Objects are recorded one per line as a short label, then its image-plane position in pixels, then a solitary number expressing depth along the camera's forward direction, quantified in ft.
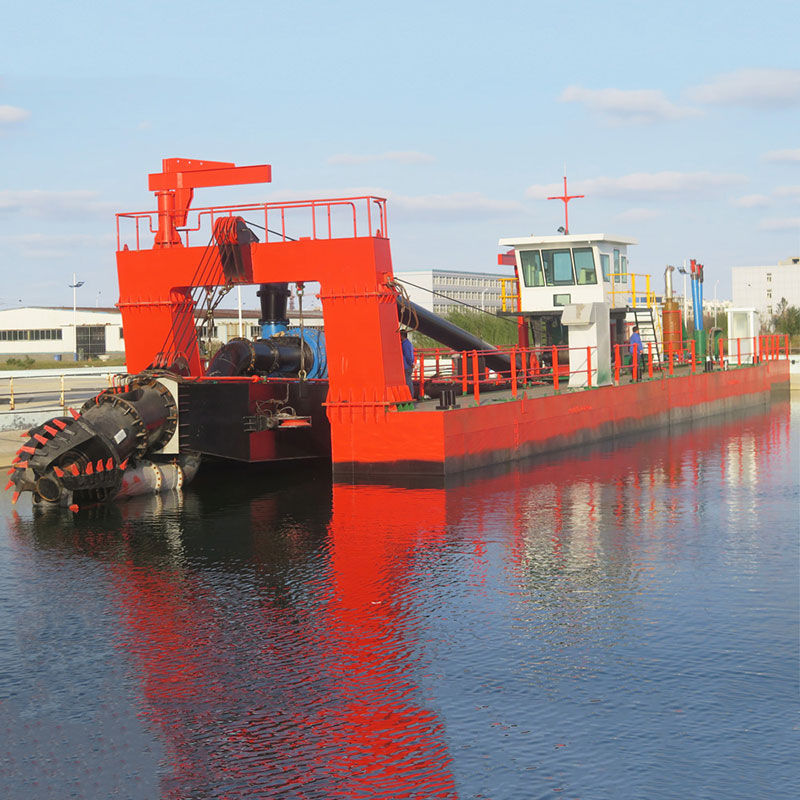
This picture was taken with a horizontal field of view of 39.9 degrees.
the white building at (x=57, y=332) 318.86
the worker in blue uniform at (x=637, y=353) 100.58
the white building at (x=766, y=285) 476.95
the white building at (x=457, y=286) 457.27
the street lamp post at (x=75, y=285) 284.00
